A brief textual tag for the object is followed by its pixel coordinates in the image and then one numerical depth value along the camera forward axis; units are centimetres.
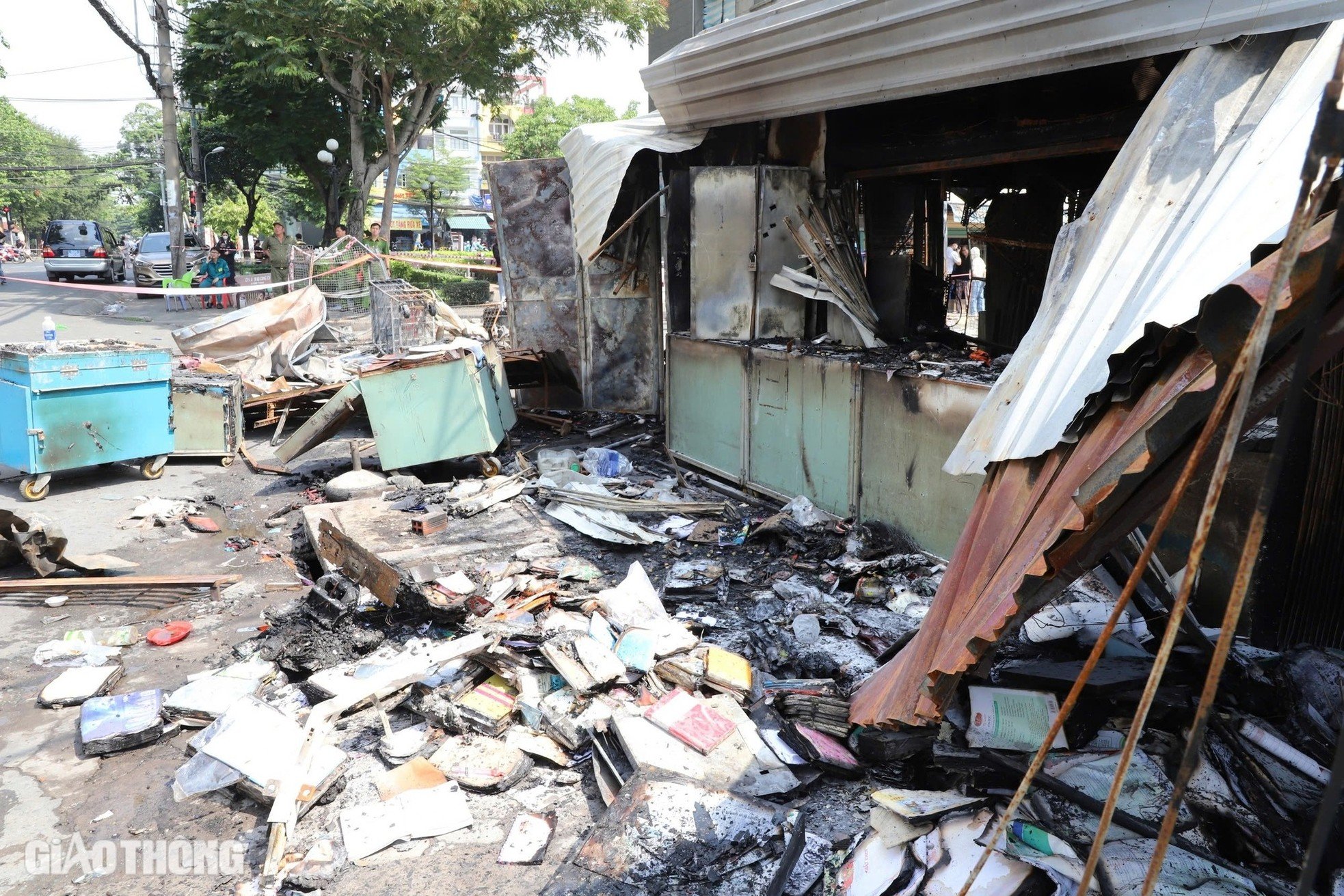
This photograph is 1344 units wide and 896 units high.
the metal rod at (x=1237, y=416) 147
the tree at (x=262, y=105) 2083
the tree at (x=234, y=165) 2886
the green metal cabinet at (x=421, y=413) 782
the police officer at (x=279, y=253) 1816
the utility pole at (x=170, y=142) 1805
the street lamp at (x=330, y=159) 2066
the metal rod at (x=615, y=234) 826
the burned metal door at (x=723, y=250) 751
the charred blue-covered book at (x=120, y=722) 412
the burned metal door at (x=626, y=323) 1001
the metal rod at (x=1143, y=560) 174
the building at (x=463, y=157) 4838
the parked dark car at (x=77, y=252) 2741
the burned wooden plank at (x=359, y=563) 500
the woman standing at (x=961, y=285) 1536
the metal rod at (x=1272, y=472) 145
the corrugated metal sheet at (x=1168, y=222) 294
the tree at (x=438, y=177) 4353
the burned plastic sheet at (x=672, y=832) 325
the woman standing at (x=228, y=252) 1961
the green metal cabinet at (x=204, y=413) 885
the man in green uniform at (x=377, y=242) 1714
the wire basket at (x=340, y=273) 1425
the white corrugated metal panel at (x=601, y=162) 792
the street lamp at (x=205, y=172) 2730
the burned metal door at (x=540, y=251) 1040
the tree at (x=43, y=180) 5488
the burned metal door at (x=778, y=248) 740
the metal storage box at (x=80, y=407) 747
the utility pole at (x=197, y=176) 2558
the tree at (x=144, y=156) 5834
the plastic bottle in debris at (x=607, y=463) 832
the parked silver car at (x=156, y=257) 2452
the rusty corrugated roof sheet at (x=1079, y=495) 186
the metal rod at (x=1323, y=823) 138
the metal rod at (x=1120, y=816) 269
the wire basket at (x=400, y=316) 1162
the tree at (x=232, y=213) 3609
